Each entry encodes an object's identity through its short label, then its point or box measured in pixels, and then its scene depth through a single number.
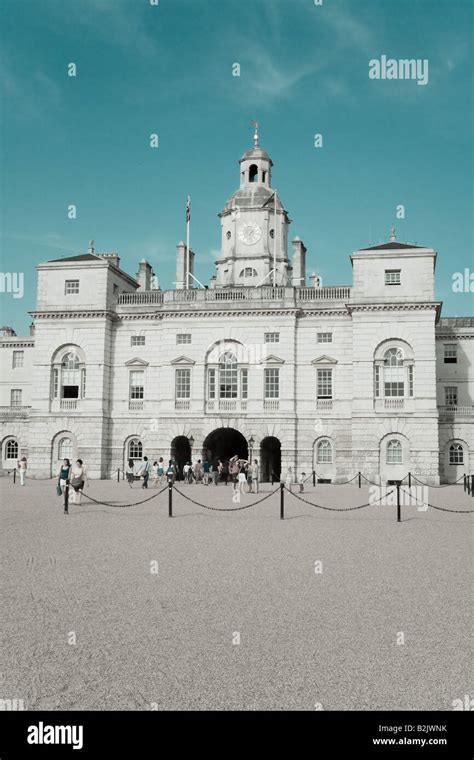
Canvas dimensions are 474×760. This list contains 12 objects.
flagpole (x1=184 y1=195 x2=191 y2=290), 52.69
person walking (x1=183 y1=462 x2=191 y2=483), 42.27
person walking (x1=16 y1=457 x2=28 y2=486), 37.38
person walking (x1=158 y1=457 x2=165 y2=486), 38.71
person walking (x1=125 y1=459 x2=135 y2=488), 36.75
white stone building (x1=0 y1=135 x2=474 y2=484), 43.91
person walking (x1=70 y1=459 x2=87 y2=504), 25.20
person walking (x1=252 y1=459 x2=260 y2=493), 35.42
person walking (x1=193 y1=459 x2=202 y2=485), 43.18
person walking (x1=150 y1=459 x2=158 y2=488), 41.89
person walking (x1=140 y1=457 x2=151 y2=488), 37.06
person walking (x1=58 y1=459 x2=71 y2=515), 27.66
